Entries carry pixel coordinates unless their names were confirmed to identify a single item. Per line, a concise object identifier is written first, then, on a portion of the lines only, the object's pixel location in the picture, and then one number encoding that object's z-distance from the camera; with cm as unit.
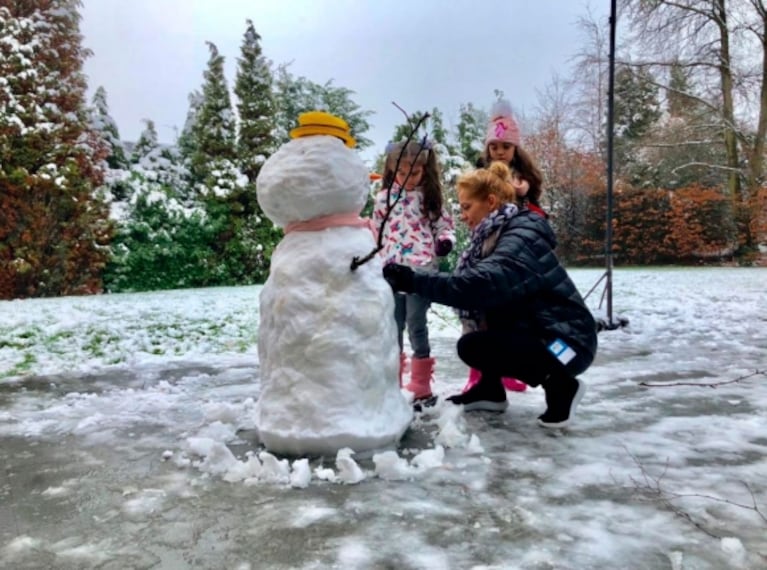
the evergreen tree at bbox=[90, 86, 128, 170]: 1775
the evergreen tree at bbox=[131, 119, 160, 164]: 1922
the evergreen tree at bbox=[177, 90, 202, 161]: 1889
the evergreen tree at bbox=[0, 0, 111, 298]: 1083
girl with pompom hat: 372
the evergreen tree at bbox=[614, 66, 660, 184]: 1727
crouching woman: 266
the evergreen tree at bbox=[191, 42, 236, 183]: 1417
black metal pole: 564
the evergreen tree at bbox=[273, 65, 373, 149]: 1872
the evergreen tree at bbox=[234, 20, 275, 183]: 1402
